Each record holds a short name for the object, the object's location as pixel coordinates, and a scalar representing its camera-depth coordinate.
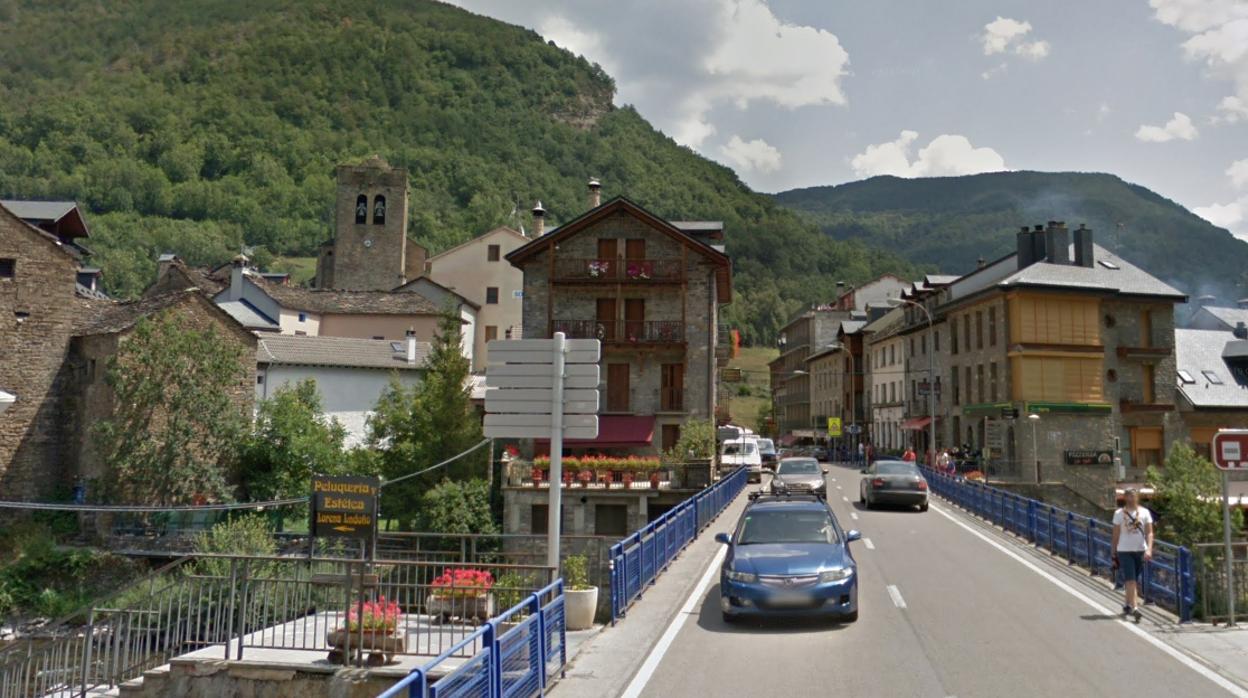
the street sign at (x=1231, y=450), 11.71
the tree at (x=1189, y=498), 29.61
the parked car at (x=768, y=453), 51.03
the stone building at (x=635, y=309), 40.22
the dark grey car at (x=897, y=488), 26.78
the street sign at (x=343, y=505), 13.12
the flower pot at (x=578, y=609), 11.55
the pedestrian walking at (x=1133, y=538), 12.56
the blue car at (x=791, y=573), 11.42
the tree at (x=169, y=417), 33.53
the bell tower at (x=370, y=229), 81.19
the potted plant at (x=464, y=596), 12.57
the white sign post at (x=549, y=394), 11.55
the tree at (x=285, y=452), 36.44
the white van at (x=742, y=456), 42.41
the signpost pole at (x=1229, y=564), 11.62
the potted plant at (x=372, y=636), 11.38
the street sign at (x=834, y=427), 64.31
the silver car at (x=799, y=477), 27.16
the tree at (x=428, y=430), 37.84
